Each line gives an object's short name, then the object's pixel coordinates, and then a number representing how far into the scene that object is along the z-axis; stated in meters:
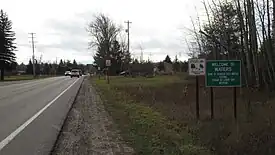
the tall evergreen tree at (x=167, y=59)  86.48
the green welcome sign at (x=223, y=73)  7.43
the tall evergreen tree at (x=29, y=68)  88.03
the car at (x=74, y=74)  56.39
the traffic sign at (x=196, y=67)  8.01
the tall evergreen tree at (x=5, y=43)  50.40
